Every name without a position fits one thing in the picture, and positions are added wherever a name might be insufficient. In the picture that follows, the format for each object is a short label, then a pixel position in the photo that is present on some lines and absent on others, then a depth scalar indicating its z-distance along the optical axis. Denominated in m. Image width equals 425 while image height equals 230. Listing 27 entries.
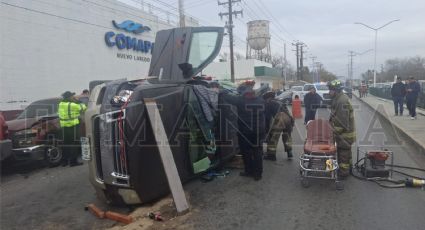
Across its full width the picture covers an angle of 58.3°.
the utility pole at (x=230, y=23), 30.44
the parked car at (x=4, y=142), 7.77
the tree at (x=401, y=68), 83.50
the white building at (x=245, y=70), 47.34
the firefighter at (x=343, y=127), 6.87
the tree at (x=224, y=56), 54.70
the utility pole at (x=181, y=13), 22.68
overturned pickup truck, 5.34
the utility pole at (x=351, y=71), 100.25
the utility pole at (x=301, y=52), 81.26
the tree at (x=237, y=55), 72.07
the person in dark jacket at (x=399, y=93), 15.58
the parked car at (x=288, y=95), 27.68
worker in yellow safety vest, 8.97
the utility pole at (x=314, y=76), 98.70
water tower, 55.47
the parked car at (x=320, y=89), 27.27
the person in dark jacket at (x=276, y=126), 8.62
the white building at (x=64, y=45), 15.05
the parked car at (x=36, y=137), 8.61
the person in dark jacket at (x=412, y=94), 14.52
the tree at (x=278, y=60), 99.29
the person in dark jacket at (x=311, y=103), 13.30
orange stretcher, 6.38
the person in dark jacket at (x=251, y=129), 7.07
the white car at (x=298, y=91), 28.12
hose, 6.31
